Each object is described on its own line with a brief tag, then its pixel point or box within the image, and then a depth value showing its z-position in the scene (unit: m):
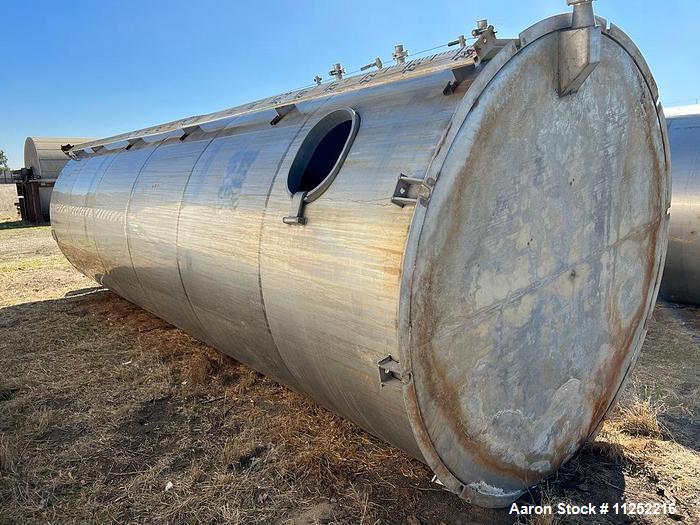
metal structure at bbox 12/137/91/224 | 20.25
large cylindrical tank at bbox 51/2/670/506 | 2.33
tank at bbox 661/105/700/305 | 6.53
